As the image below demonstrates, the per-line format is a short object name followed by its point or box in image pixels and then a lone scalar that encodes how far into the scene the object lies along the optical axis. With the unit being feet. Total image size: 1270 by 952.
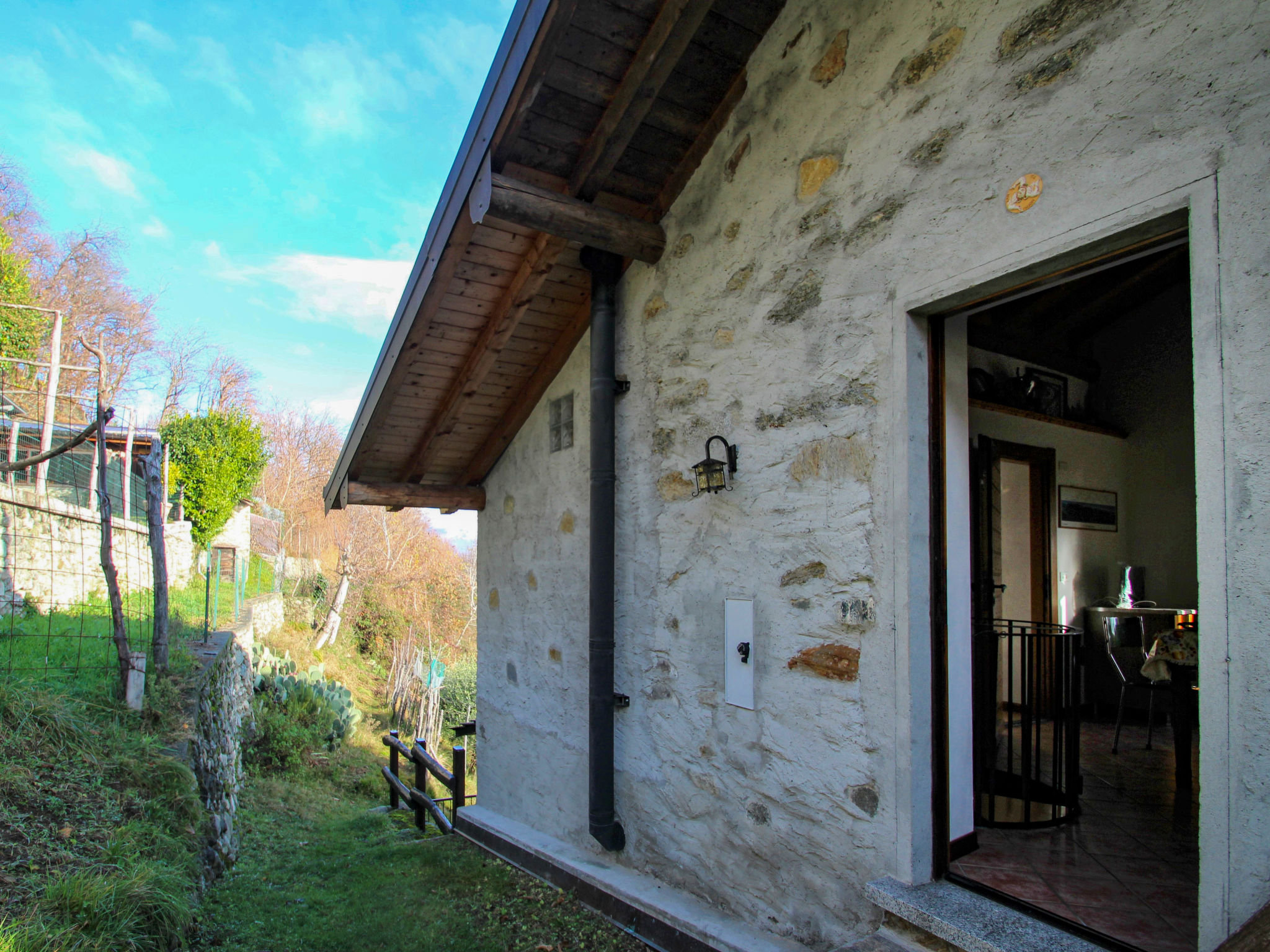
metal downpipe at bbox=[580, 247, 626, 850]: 12.11
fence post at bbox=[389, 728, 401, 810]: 23.43
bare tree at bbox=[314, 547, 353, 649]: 54.44
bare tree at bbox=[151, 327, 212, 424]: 64.13
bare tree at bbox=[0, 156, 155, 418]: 53.72
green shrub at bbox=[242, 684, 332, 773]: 28.07
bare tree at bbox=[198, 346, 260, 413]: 68.80
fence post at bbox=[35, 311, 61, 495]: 32.42
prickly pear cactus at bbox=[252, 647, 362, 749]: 32.50
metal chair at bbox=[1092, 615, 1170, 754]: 13.80
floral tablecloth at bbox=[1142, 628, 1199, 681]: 10.87
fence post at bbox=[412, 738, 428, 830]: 20.22
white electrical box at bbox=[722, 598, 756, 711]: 9.92
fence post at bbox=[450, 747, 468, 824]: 18.91
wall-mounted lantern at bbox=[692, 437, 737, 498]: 10.37
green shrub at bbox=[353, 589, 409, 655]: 58.49
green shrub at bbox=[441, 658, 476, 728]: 47.26
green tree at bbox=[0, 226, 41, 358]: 42.14
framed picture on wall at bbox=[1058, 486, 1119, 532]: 17.42
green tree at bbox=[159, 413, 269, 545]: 46.19
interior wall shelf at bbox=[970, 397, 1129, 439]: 13.76
